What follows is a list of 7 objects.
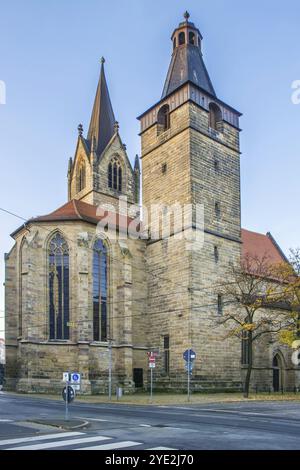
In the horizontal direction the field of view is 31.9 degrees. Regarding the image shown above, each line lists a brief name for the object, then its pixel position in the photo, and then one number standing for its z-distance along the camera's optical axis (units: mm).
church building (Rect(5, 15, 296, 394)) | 34031
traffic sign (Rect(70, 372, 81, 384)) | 15024
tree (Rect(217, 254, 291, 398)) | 31484
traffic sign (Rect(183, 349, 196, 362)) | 26223
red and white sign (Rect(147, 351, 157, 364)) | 26362
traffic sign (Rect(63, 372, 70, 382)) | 14977
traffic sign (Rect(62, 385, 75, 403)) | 14594
